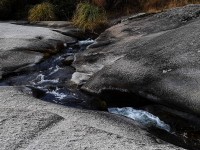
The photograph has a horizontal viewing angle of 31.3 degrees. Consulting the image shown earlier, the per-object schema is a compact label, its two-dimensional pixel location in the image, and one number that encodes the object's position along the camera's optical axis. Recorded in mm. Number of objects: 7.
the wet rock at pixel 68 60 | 11172
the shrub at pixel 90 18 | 15031
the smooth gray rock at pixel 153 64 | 7418
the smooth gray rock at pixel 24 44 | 10859
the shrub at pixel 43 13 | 17234
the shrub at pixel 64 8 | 18062
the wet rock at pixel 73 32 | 14328
